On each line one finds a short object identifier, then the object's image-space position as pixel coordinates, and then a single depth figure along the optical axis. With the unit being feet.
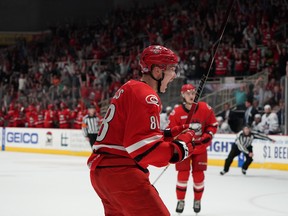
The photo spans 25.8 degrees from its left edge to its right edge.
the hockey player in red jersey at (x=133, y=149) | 12.16
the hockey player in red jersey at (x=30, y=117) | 75.15
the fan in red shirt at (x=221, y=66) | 63.31
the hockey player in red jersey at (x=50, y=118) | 72.08
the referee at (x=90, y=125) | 50.08
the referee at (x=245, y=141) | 46.03
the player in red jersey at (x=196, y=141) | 25.84
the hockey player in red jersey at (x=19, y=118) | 77.51
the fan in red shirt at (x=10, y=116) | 78.22
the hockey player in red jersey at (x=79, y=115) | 67.97
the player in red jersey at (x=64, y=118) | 70.08
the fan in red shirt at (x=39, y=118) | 73.97
